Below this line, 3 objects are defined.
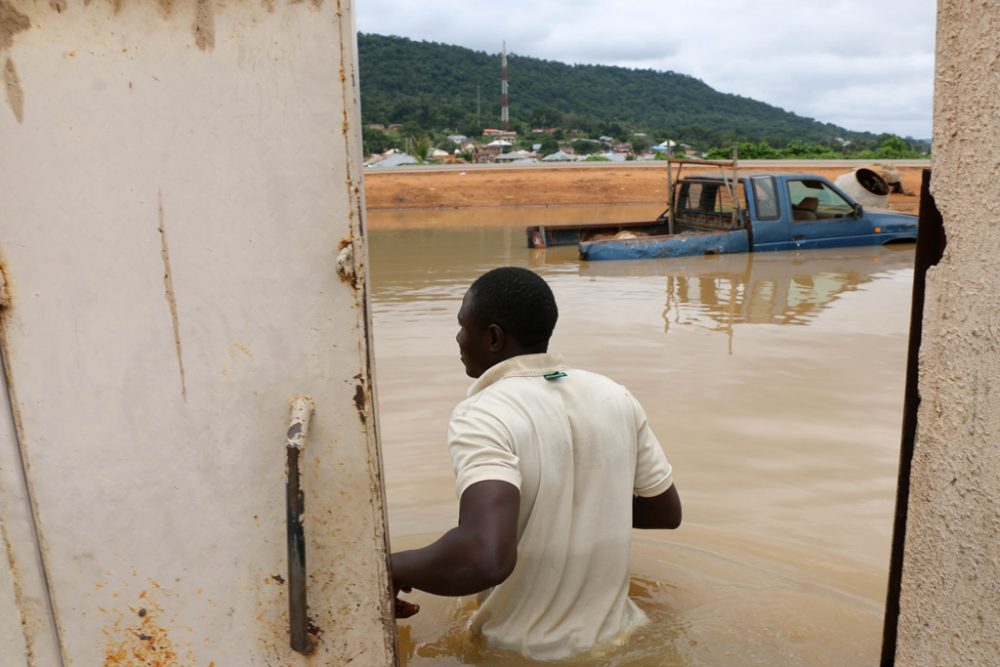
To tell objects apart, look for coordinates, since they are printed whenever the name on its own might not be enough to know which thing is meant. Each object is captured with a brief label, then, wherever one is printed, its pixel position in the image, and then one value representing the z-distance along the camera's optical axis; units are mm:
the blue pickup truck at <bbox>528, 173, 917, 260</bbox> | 12031
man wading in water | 1787
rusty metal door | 1409
